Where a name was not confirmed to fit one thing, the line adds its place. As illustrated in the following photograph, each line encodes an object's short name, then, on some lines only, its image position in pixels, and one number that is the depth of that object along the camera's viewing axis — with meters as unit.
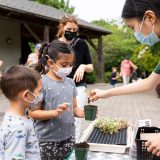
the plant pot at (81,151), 1.37
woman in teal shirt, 1.19
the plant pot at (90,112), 1.70
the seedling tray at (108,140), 1.57
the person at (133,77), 14.11
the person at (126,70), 10.70
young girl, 1.69
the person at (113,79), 11.87
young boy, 1.21
